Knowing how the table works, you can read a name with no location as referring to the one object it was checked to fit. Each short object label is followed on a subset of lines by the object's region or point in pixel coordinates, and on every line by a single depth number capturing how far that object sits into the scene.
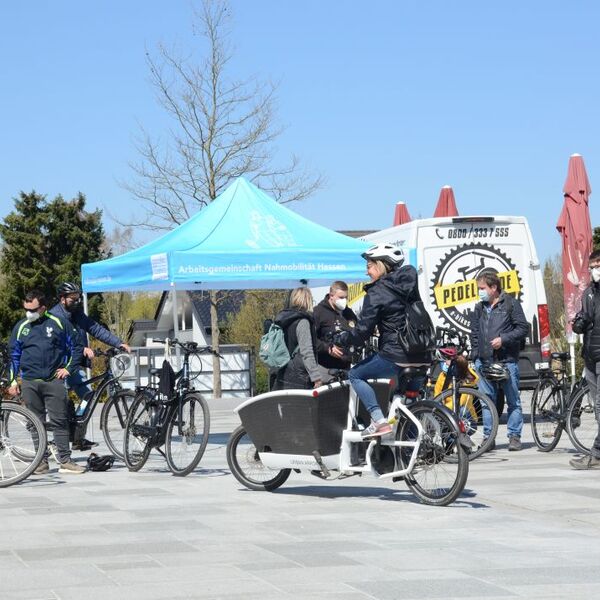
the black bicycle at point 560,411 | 12.04
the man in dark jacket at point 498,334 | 12.96
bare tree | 28.48
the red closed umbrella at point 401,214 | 24.81
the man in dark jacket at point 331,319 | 11.22
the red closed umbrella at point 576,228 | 19.48
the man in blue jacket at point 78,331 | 12.58
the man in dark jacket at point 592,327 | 11.02
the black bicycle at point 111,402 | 12.51
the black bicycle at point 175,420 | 11.38
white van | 16.47
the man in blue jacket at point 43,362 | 11.94
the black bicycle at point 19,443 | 11.05
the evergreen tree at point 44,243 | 55.28
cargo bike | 8.95
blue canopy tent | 13.84
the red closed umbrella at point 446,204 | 20.42
